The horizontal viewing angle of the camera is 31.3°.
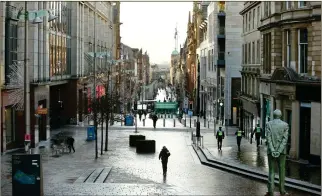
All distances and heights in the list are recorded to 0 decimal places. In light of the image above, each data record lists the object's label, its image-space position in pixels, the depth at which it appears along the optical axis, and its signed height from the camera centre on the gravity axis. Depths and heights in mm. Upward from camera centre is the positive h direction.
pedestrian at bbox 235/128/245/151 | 32122 -2275
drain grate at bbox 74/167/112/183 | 20998 -3113
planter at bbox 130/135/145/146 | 35719 -2659
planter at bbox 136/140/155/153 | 31886 -2812
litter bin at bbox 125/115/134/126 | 54250 -2402
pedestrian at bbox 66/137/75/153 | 32312 -2680
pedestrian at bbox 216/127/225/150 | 31314 -2273
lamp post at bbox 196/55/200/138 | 39078 -2473
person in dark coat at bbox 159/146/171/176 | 22903 -2484
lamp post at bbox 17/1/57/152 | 20933 +440
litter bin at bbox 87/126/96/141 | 39688 -2597
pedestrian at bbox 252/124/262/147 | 32669 -2162
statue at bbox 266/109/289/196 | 14812 -1243
